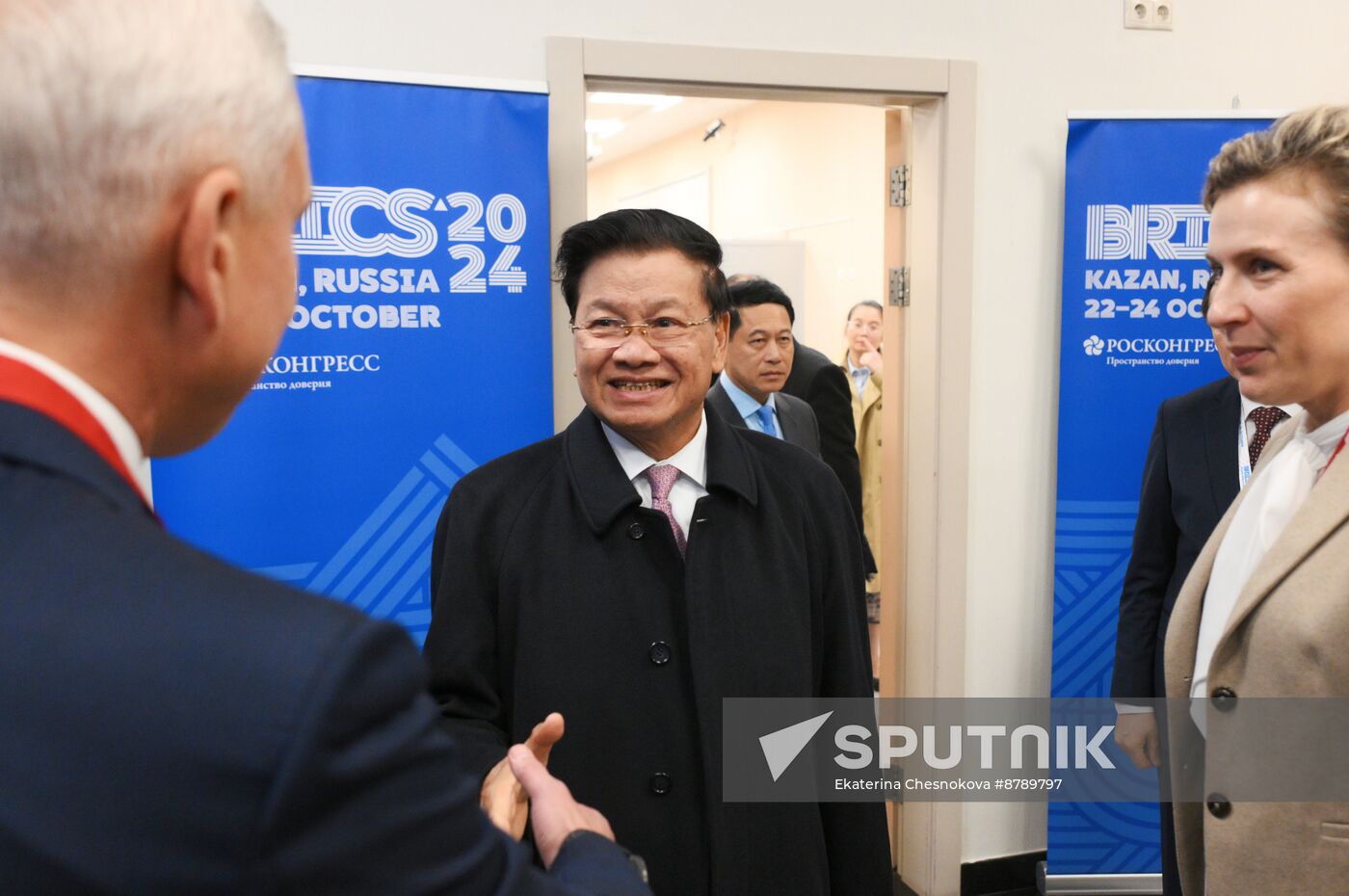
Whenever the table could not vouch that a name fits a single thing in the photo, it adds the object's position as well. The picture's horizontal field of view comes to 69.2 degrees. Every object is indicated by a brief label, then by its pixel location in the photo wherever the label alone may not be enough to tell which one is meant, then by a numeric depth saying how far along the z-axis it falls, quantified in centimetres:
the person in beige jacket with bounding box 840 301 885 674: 473
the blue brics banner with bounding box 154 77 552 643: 234
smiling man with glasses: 150
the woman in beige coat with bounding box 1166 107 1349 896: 124
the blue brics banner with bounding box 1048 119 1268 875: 290
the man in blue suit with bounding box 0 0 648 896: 45
